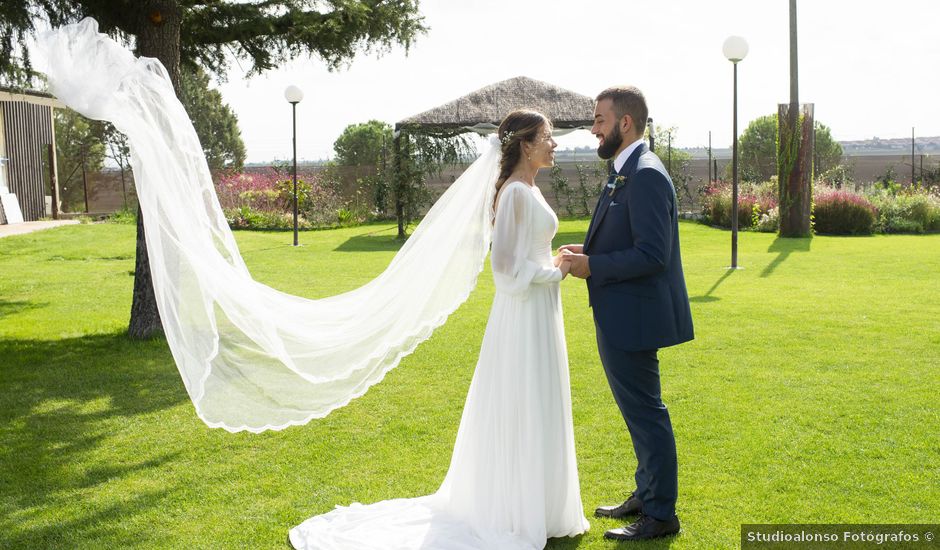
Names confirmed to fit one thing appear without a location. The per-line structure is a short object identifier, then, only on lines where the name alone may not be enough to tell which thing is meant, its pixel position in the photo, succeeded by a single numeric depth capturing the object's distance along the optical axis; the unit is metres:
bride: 4.27
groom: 4.00
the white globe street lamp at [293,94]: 18.11
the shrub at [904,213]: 20.72
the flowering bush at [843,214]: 20.58
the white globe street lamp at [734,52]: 13.82
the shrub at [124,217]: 24.66
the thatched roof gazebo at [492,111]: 21.94
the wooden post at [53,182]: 26.39
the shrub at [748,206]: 21.70
